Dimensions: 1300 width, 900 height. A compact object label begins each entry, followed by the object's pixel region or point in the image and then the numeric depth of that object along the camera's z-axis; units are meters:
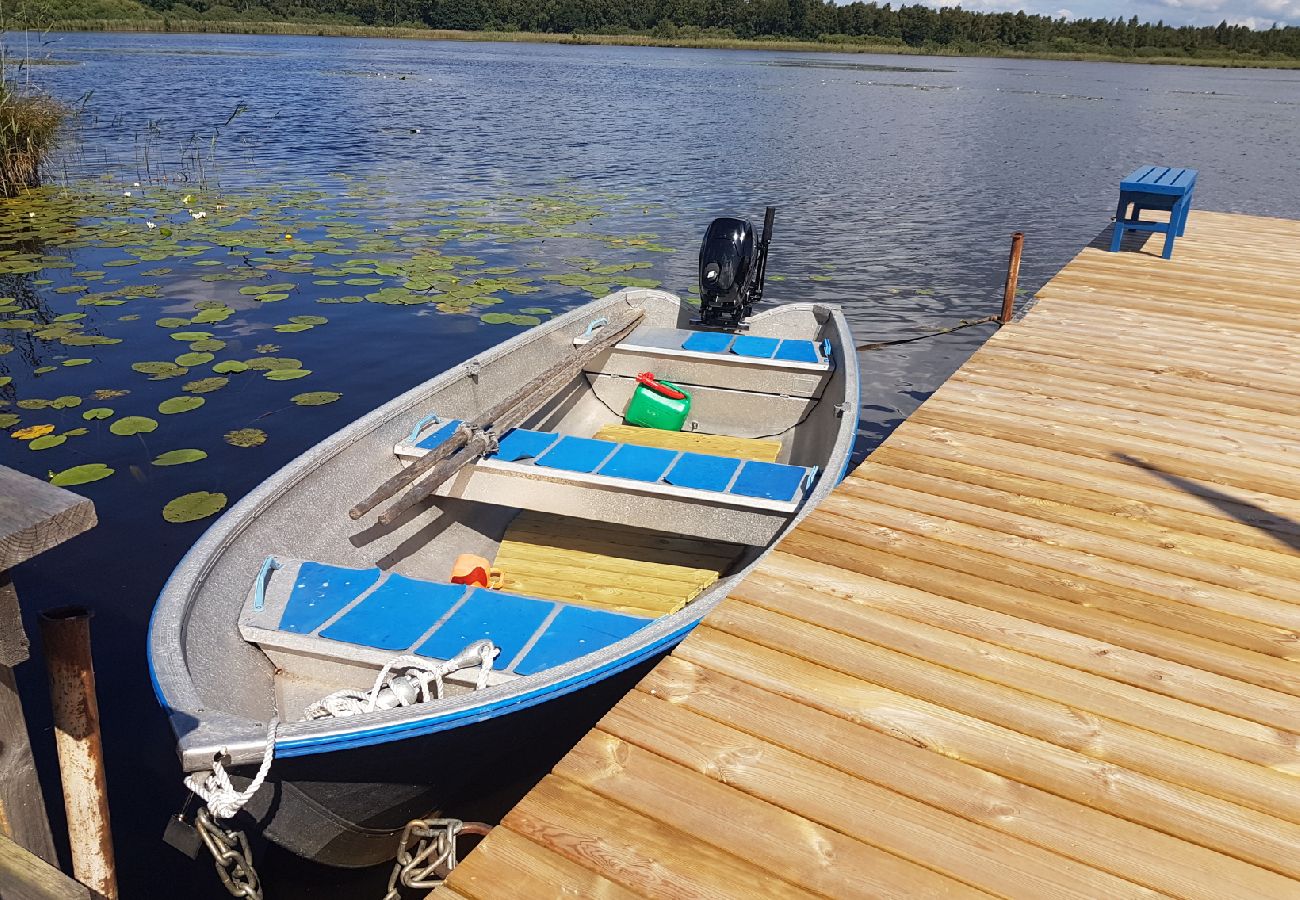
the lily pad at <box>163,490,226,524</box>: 5.48
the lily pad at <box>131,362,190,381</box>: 7.44
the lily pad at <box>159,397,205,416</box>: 6.79
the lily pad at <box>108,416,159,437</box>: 6.46
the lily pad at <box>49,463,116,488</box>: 5.71
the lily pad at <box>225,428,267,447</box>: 6.49
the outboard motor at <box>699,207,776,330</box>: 6.96
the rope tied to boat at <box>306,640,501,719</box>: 2.73
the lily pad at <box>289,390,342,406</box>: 7.32
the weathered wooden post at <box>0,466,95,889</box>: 1.37
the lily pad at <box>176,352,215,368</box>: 7.76
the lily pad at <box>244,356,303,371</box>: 7.83
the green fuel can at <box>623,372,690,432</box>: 6.14
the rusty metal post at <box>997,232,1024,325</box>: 8.95
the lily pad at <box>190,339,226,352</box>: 8.10
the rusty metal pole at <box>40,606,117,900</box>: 1.79
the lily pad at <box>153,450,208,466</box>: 6.10
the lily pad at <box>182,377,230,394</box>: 7.20
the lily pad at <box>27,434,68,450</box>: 6.14
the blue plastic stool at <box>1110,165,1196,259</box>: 8.07
